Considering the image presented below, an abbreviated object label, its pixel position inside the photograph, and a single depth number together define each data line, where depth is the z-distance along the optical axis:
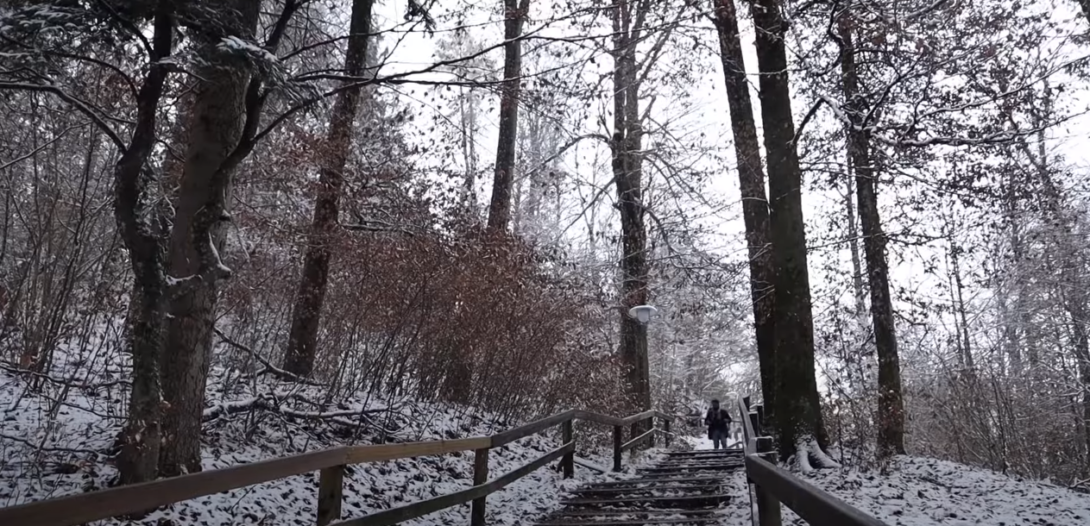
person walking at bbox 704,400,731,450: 19.88
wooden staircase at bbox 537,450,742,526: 6.98
